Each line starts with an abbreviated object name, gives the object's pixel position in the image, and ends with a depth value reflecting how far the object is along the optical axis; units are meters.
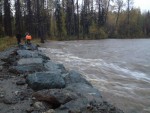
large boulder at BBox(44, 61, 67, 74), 5.07
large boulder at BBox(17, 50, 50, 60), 6.71
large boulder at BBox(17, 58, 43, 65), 5.28
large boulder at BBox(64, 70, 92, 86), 4.25
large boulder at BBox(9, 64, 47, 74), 4.89
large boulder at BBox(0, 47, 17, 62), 6.42
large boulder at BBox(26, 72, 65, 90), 3.74
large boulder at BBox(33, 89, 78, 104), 3.11
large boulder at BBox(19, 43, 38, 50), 9.56
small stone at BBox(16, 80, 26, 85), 4.05
